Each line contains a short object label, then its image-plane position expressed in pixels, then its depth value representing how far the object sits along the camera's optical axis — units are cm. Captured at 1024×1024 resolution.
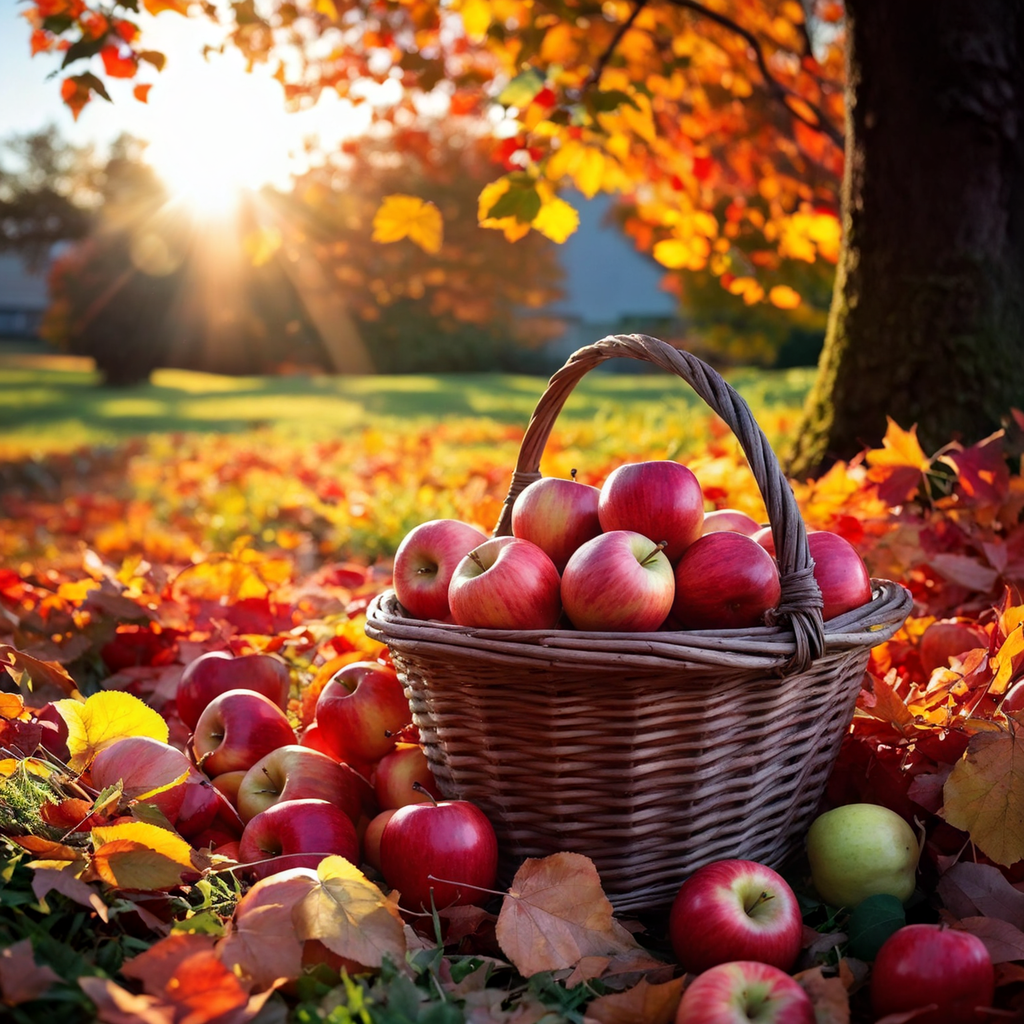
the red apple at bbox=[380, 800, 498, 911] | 150
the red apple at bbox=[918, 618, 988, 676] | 203
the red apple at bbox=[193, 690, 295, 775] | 186
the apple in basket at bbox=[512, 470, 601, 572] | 173
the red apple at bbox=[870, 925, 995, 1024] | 123
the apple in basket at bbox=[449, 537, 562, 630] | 151
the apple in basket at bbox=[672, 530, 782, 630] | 152
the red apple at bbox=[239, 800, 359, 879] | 155
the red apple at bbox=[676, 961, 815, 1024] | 117
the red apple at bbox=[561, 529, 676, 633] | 147
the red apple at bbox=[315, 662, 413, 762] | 184
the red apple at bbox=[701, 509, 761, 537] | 181
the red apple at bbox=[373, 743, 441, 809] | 180
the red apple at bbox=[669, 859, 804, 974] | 137
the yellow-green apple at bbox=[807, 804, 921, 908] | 158
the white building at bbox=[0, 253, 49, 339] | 4553
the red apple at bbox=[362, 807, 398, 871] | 170
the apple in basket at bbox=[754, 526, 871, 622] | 170
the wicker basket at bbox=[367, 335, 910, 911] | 139
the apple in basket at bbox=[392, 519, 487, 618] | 171
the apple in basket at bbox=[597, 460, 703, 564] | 164
